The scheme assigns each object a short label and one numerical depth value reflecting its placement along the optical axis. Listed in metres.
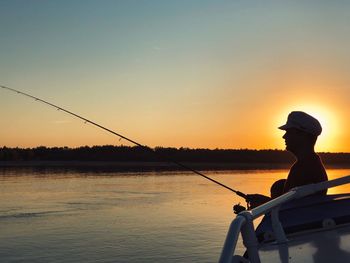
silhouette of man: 4.01
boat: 2.19
